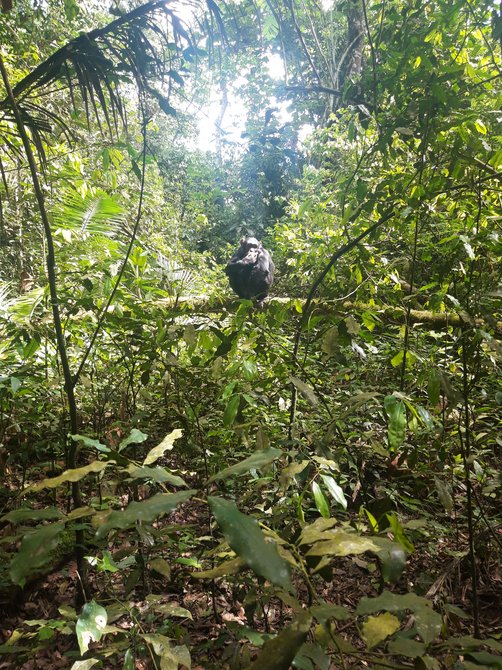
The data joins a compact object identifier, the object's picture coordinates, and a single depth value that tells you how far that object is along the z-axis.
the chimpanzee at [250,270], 4.18
